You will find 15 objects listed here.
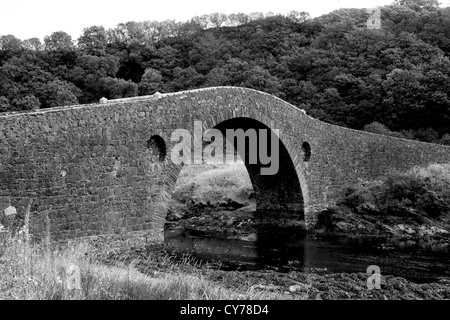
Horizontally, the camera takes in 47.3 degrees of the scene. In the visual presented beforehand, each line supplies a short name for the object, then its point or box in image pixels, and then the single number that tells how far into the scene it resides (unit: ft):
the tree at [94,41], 181.88
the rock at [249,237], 65.77
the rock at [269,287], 32.60
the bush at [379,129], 123.13
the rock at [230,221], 76.38
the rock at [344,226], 71.05
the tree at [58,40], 186.39
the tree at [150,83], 164.14
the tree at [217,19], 251.27
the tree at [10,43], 173.02
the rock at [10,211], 34.58
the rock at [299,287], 34.71
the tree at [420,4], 184.44
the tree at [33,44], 189.82
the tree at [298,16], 207.80
